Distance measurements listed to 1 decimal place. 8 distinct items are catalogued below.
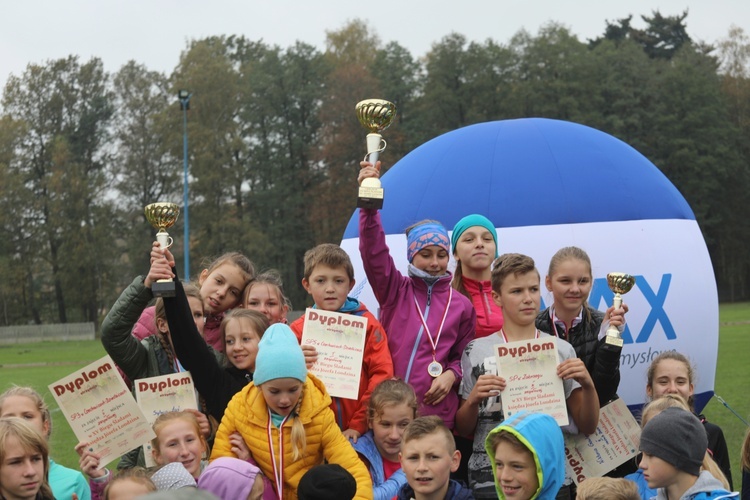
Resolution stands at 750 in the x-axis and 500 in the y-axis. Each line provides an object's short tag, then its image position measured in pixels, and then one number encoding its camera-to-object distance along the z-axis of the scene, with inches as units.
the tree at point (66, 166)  4143.7
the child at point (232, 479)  375.9
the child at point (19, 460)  373.1
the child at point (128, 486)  375.6
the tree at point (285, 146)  4247.0
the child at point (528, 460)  358.6
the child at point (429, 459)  389.4
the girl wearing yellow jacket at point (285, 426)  401.7
